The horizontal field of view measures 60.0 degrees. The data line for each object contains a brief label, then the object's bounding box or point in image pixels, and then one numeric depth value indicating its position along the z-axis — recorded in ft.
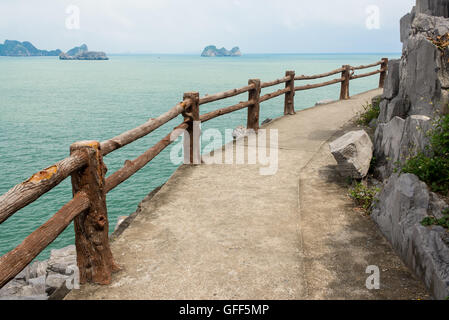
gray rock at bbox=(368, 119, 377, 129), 29.62
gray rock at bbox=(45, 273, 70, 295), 25.93
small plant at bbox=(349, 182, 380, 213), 16.39
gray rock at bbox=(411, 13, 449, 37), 19.67
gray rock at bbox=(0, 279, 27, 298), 27.68
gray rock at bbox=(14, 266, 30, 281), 30.94
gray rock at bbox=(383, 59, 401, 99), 23.35
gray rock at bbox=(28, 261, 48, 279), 30.81
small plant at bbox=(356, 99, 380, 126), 31.37
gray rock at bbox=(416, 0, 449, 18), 22.95
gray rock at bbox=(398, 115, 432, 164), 14.86
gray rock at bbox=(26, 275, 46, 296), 27.02
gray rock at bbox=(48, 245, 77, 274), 28.73
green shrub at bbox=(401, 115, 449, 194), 13.35
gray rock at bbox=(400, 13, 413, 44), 27.84
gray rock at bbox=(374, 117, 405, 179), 17.31
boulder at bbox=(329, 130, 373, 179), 18.34
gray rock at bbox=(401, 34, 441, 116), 18.30
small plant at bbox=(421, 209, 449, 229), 11.42
